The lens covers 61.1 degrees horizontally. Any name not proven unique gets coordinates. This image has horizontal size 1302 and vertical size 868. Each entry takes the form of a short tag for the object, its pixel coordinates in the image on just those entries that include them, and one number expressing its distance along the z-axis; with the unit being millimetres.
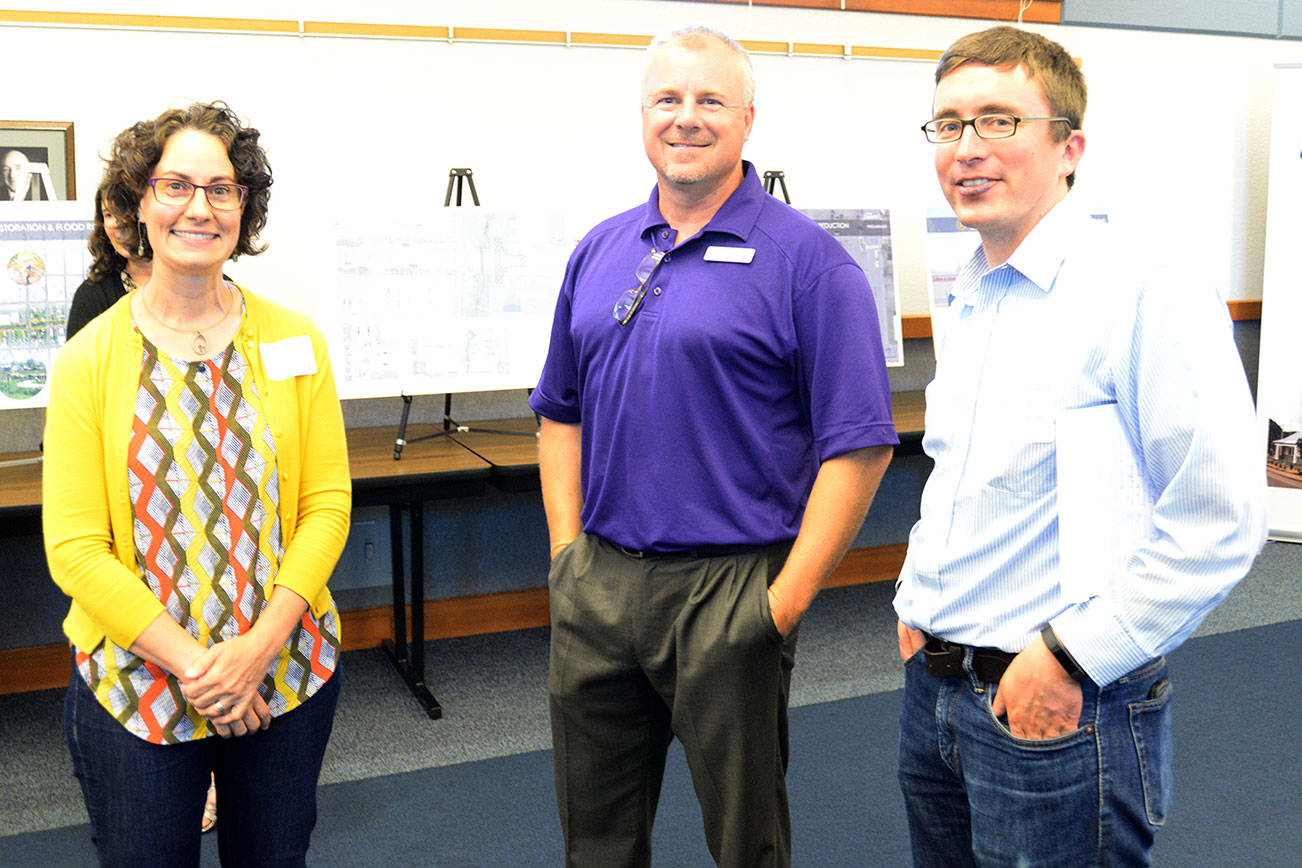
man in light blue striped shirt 1099
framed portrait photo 3279
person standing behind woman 1603
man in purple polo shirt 1593
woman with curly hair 1430
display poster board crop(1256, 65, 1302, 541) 4871
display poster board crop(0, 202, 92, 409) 3043
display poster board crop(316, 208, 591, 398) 3348
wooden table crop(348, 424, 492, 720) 3117
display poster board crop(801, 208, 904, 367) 4145
